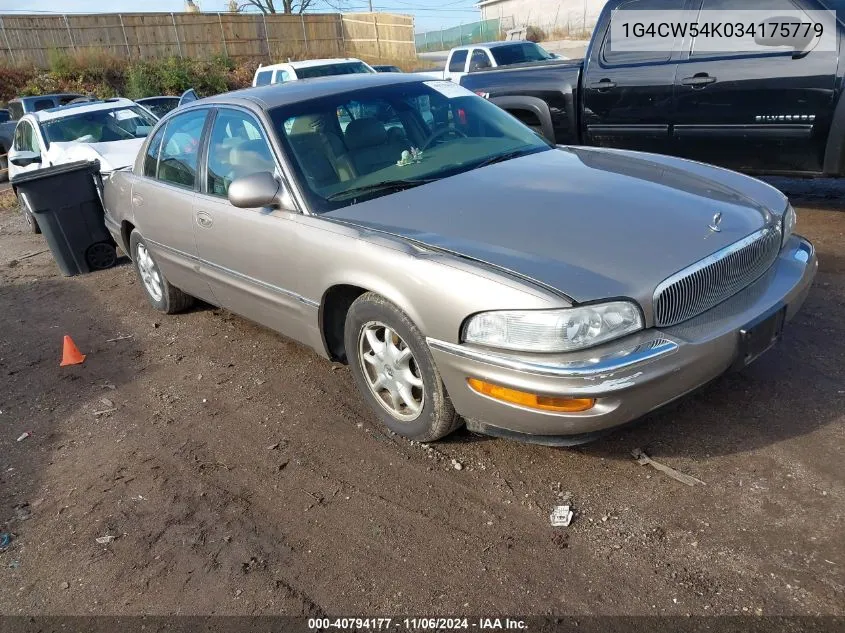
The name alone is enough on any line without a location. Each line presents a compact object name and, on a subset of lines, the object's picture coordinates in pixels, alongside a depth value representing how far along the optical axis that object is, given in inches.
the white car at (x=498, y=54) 594.2
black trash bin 268.2
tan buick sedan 104.3
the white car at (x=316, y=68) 561.0
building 1843.0
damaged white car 350.9
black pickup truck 224.2
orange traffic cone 194.2
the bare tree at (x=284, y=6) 1908.2
